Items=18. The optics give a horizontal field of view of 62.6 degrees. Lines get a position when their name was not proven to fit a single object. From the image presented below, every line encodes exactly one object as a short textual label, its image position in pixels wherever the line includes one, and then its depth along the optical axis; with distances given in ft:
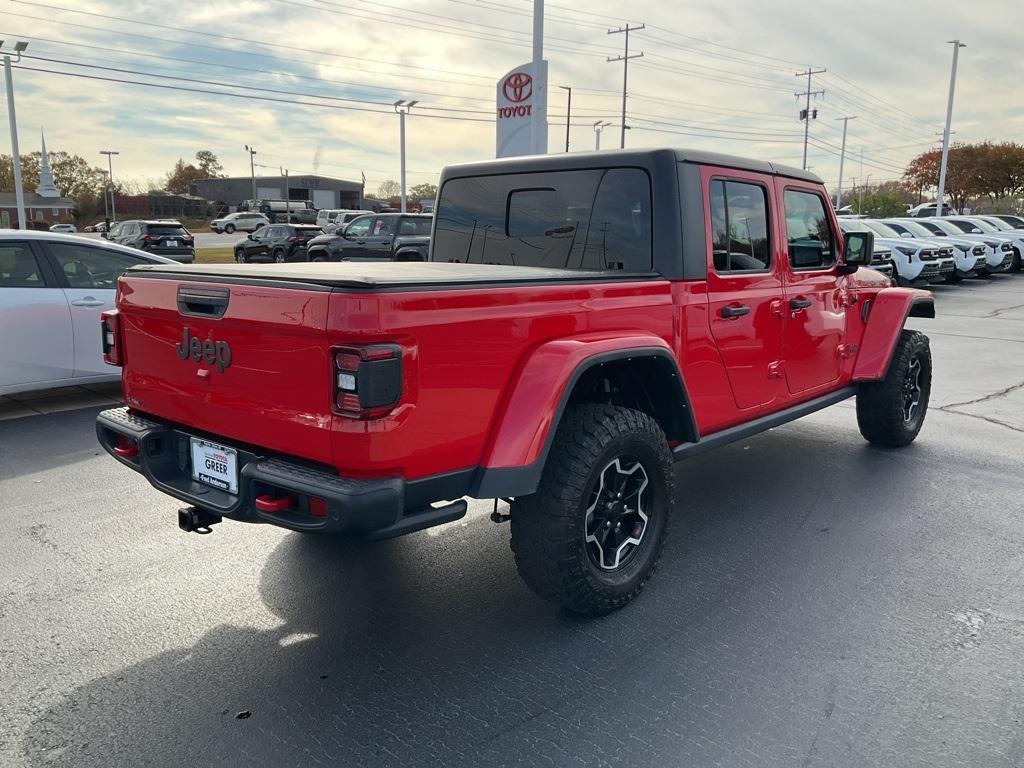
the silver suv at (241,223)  196.54
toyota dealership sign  55.52
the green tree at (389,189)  440.90
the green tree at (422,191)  397.19
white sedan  21.38
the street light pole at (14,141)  106.11
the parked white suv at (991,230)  78.84
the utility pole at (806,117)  240.73
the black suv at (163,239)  89.97
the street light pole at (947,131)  137.27
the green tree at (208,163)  400.26
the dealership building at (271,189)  338.34
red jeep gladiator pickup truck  8.95
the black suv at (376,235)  67.25
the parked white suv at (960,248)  67.26
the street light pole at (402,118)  164.96
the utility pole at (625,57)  205.98
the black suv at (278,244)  86.58
